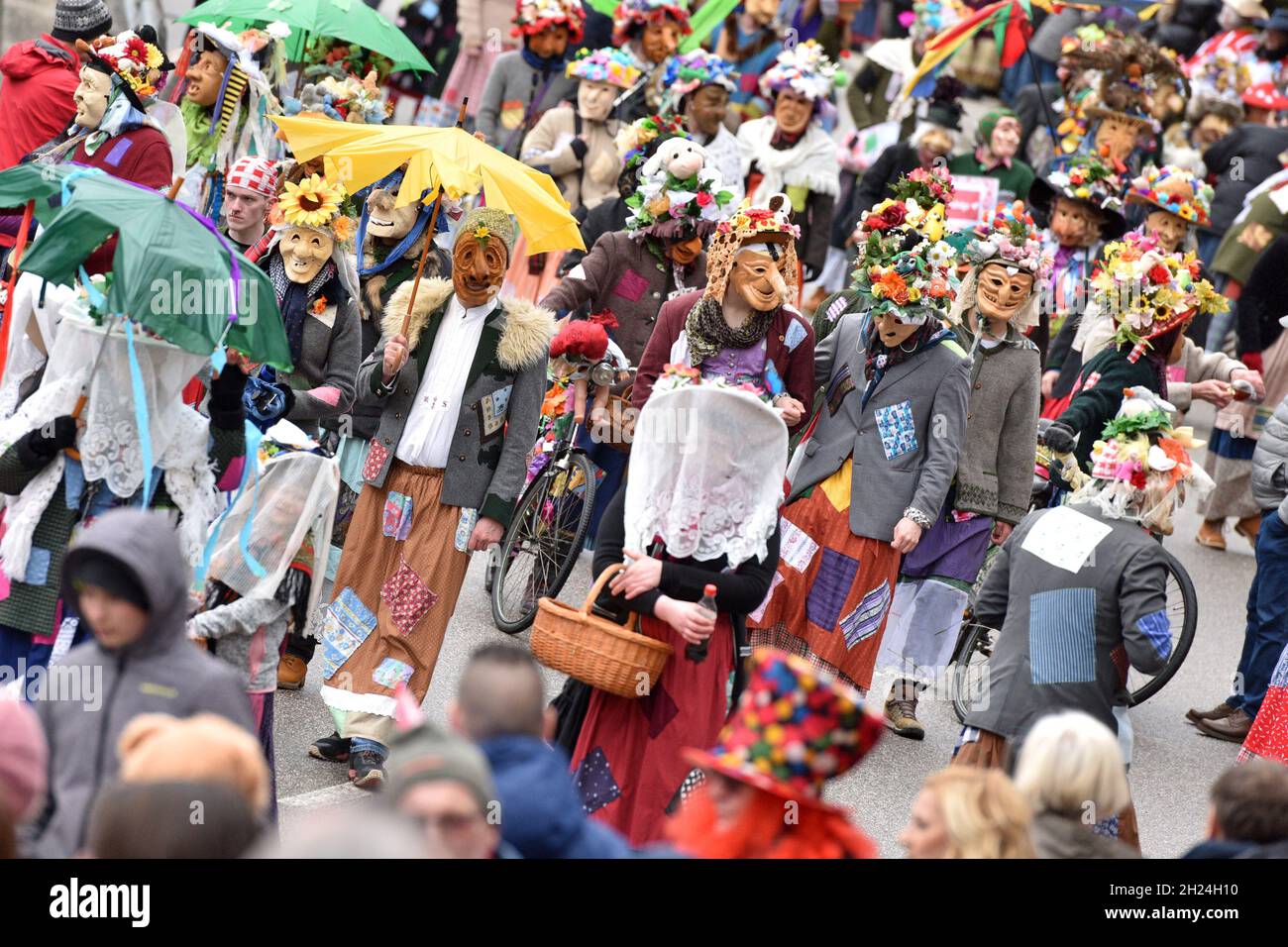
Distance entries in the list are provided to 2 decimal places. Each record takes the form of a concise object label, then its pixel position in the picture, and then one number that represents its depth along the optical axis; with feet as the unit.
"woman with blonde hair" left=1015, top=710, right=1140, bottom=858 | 30.99
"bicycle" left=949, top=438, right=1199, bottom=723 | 57.11
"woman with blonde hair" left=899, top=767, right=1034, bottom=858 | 27.55
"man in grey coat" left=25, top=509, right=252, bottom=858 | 29.76
